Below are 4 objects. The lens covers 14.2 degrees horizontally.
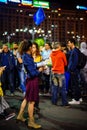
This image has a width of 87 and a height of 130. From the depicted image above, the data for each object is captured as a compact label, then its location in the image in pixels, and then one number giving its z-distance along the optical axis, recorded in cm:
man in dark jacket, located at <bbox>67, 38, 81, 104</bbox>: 1027
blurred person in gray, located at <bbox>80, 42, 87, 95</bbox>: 1167
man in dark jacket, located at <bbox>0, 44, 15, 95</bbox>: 1253
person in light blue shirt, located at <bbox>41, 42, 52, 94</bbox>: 1278
